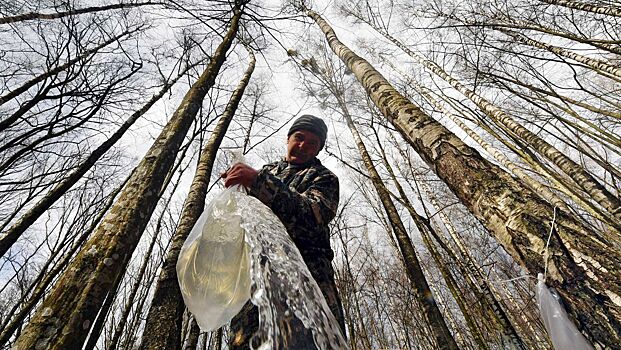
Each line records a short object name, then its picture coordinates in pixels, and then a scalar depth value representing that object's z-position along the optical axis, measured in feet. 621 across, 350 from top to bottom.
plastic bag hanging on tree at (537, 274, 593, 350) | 2.95
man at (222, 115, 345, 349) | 5.31
